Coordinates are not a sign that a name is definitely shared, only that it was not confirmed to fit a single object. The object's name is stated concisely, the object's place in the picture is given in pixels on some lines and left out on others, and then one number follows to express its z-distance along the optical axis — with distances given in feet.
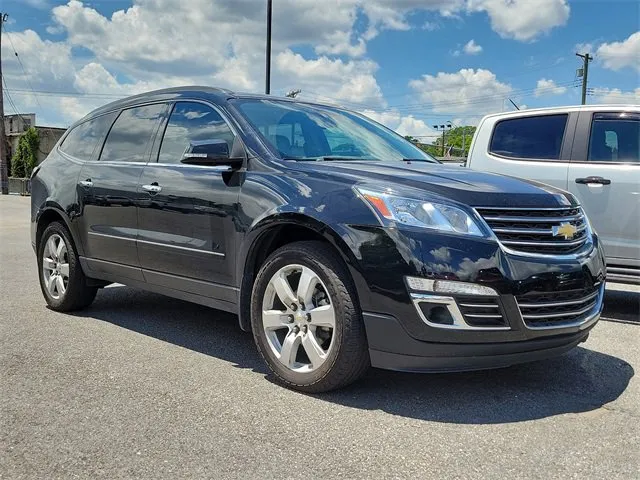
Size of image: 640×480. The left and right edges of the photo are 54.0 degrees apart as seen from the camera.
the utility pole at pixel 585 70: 154.10
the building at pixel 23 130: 146.82
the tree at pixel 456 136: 331.94
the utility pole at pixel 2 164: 122.31
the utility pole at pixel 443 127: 244.18
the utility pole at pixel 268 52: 61.52
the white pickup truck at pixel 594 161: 18.53
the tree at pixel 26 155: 135.85
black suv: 10.28
